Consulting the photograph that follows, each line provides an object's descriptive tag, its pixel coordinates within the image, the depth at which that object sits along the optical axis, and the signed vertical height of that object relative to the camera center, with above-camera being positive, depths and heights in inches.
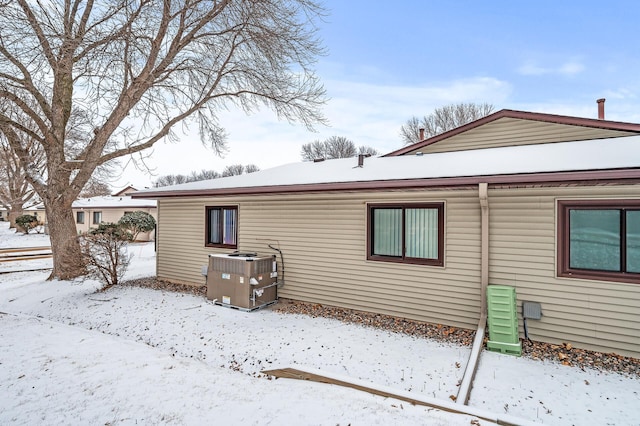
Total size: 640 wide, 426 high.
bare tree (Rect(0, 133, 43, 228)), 598.4 +75.5
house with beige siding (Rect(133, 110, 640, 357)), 178.1 -5.7
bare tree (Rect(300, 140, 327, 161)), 1524.7 +311.5
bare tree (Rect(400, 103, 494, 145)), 1040.2 +326.9
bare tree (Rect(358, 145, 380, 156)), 1404.8 +291.4
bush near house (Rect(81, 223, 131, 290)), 313.7 -38.1
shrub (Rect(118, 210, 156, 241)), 765.3 -15.9
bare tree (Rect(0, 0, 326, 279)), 277.6 +151.7
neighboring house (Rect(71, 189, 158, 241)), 861.8 +17.7
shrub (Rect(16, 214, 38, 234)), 981.2 -19.6
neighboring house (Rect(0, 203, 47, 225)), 1249.6 +13.1
